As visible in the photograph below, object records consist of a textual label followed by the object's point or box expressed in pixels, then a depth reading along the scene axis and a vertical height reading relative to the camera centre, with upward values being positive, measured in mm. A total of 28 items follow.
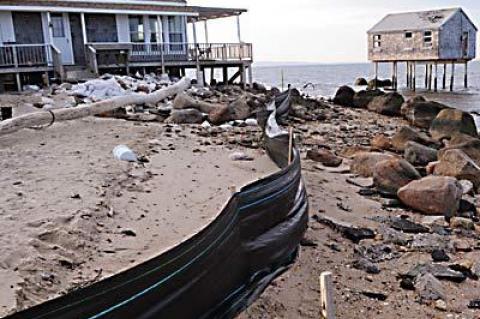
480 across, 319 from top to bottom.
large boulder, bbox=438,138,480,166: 10695 -2148
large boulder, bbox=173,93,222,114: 14594 -1291
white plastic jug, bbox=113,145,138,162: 8523 -1499
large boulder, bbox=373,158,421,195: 8039 -1983
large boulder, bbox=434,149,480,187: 8790 -2078
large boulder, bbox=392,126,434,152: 12219 -2165
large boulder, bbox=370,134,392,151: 12304 -2237
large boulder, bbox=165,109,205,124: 13122 -1448
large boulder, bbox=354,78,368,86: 49575 -3027
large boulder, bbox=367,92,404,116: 21578 -2307
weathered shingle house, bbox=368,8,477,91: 34781 +587
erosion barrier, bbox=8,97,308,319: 2049 -1109
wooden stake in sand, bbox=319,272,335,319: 2660 -1273
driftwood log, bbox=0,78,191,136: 10211 -1054
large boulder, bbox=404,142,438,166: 10320 -2150
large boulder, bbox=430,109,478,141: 14523 -2239
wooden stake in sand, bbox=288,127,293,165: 7388 -1309
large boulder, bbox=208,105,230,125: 13438 -1488
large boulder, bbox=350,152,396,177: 9289 -2027
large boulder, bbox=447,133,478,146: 11611 -2191
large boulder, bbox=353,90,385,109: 23967 -2196
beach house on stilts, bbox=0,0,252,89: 19156 +1016
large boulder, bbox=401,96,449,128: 18203 -2330
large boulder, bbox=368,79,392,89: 42500 -2843
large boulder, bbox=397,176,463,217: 6906 -2006
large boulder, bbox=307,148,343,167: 10152 -2071
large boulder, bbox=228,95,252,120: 13852 -1419
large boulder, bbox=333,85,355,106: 25031 -2209
